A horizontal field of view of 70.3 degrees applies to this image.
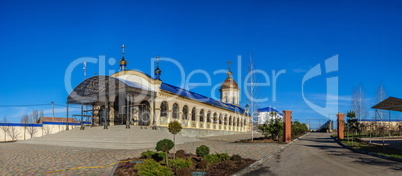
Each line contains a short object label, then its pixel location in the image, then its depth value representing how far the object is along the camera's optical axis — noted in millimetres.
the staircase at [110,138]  19281
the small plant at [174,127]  10578
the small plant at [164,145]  9859
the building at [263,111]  69500
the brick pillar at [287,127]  22516
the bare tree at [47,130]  38156
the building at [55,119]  48494
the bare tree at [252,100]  24653
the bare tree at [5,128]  34188
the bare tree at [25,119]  45253
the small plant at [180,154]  11368
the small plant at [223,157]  10641
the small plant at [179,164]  8969
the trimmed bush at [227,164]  9445
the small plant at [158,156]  10688
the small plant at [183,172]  7741
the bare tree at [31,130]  36416
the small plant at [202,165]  9169
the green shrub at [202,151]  11047
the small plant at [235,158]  10868
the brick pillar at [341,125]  26689
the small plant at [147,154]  11125
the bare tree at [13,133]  34662
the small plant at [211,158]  10143
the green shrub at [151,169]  7228
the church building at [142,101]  25984
